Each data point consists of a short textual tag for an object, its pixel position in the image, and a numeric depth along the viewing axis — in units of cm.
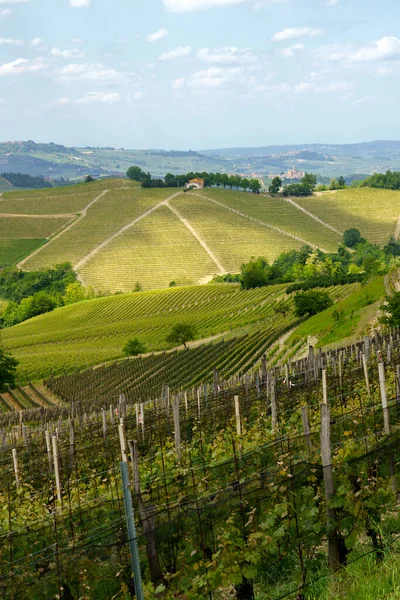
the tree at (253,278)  11288
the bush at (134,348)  7237
